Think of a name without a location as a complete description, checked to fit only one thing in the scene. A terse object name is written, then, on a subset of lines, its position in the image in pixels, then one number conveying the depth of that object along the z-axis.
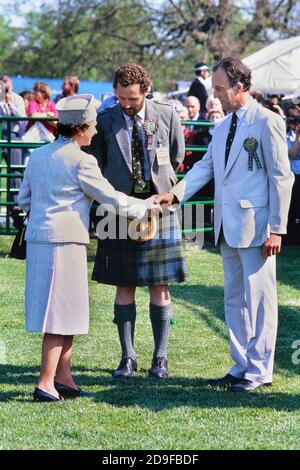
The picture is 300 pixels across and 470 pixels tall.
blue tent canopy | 33.28
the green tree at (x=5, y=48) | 45.42
